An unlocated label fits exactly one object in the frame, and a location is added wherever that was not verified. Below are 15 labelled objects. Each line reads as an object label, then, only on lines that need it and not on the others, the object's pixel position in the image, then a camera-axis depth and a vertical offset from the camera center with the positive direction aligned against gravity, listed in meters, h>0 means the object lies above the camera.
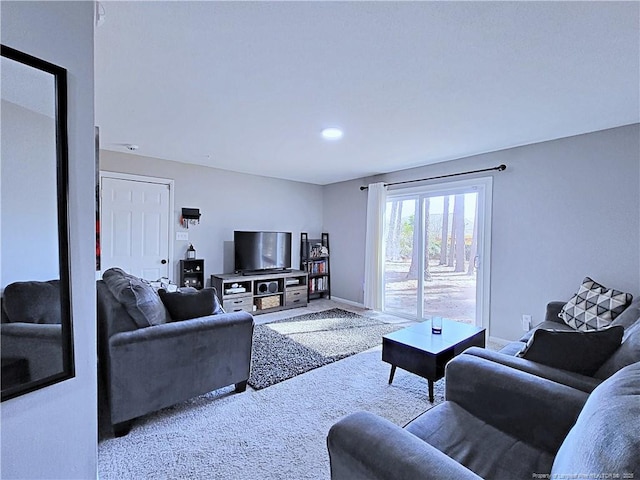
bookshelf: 5.68 -0.59
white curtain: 4.89 -0.25
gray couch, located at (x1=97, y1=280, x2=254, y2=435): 1.88 -0.85
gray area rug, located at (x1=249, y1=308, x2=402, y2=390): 2.82 -1.27
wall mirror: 1.05 +0.01
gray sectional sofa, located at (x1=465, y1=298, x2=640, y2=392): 1.35 -0.66
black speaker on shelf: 4.81 -0.88
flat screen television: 4.78 -0.32
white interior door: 3.87 +0.04
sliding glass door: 3.84 -0.24
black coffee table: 2.28 -0.90
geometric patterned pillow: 2.46 -0.59
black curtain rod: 3.55 +0.78
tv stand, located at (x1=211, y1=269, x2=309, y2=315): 4.48 -0.92
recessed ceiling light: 2.90 +0.97
